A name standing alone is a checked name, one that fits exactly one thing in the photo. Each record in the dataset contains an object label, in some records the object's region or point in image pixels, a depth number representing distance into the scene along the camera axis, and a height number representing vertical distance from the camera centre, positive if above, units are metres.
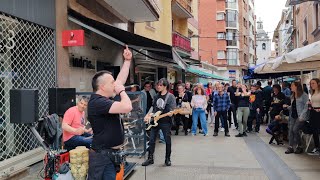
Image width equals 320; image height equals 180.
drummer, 4.71 -0.65
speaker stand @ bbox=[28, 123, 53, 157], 3.87 -0.73
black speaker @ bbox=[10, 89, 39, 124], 3.64 -0.23
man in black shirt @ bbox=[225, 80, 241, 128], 10.28 -0.52
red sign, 6.09 +1.07
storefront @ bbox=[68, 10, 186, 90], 7.04 +1.24
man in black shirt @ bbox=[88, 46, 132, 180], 3.06 -0.44
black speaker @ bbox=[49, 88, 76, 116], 4.55 -0.20
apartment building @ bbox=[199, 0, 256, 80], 40.95 +7.41
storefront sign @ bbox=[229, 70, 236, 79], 42.08 +1.84
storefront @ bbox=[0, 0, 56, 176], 4.94 +0.47
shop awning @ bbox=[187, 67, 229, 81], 17.01 +0.83
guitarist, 5.90 -0.58
